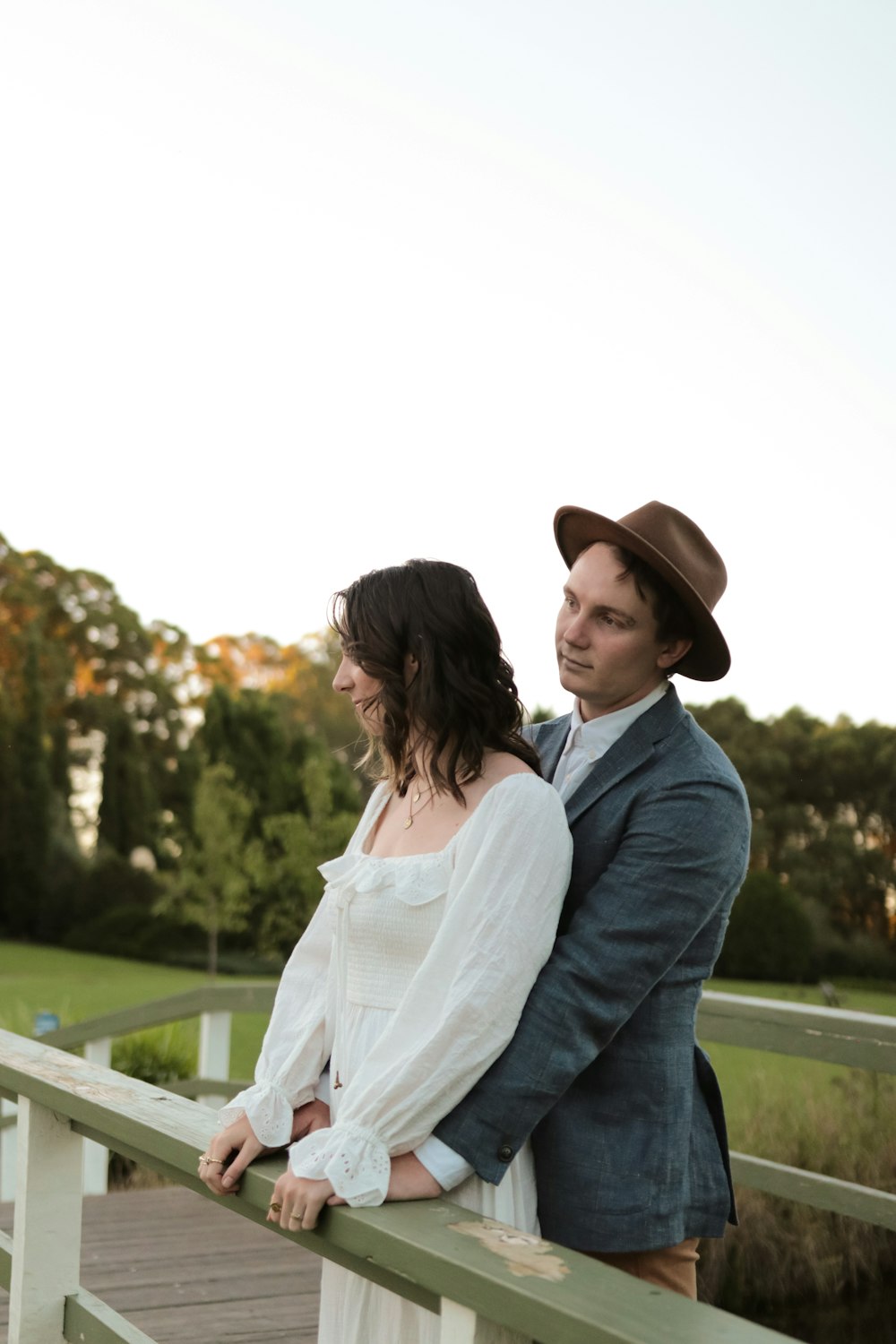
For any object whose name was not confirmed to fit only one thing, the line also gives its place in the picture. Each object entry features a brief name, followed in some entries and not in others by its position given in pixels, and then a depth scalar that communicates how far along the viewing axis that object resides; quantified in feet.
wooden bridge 3.39
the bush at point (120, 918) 78.64
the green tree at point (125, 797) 90.84
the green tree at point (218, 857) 67.31
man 4.85
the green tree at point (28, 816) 87.97
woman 4.70
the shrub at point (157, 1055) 24.86
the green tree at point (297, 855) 66.54
